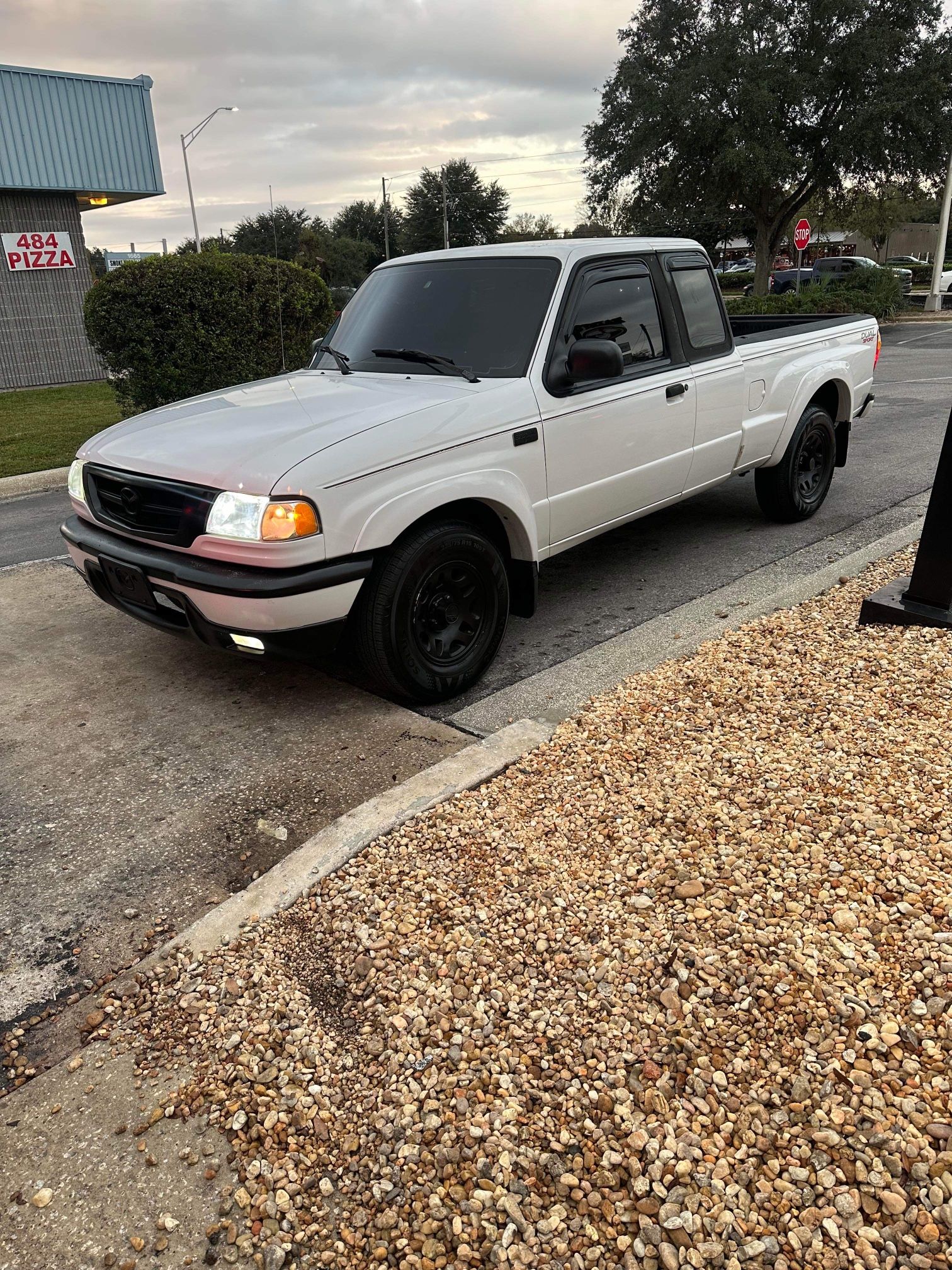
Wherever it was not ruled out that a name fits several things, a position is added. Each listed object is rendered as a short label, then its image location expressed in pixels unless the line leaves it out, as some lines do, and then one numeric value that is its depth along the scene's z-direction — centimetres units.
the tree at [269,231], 7838
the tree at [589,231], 6216
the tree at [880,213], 2983
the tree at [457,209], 7362
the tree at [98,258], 7465
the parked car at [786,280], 3741
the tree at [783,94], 2397
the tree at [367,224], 7831
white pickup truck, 358
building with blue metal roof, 1697
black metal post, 421
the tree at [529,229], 7138
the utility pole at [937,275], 2908
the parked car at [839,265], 3606
